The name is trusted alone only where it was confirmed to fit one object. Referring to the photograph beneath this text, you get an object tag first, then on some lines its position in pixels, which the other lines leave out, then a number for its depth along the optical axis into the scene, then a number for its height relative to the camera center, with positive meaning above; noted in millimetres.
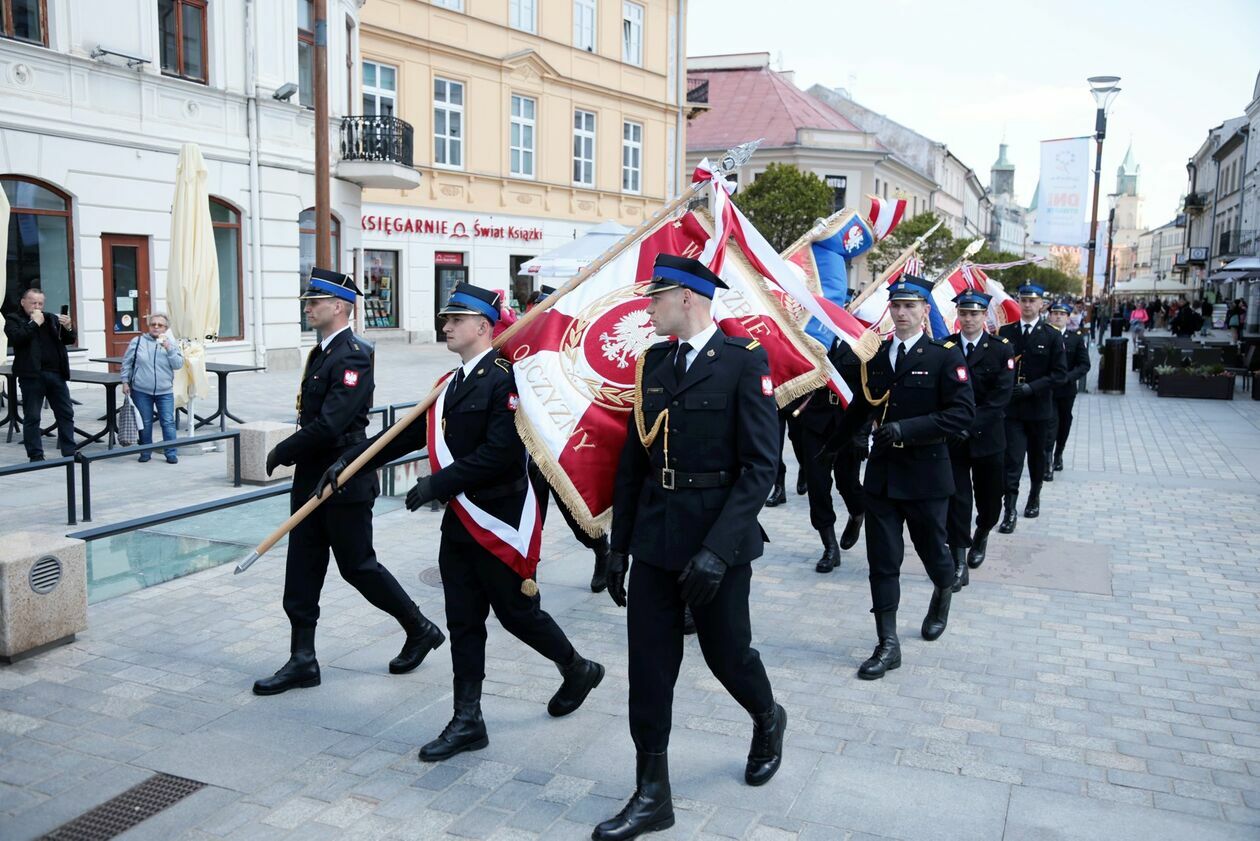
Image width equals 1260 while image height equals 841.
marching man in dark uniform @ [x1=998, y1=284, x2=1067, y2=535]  9383 -702
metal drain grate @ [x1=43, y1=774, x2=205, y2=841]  3867 -1920
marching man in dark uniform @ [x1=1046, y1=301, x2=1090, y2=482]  11047 -757
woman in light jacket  11680 -894
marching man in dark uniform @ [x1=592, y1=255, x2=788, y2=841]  3949 -701
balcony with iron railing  24391 +3353
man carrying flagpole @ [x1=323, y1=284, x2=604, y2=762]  4531 -880
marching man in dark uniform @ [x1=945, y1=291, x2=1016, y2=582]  6995 -913
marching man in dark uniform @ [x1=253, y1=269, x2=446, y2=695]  5121 -908
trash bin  22203 -1080
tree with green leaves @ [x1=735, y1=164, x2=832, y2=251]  38531 +3716
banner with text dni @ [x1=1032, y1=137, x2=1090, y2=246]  24344 +2812
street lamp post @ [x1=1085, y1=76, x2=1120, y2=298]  24500 +5013
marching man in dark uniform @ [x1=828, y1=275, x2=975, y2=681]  5750 -772
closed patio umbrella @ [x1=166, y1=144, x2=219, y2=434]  12984 +197
